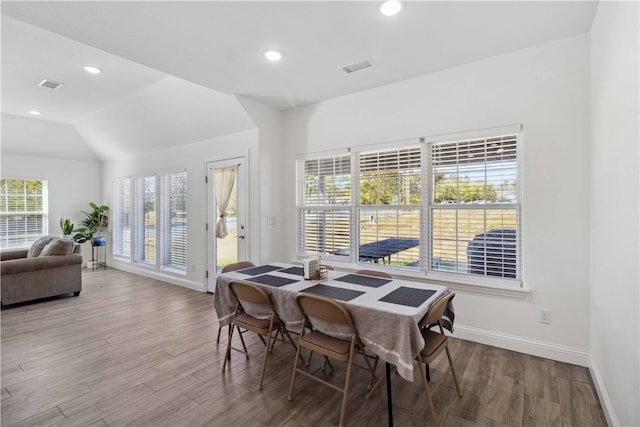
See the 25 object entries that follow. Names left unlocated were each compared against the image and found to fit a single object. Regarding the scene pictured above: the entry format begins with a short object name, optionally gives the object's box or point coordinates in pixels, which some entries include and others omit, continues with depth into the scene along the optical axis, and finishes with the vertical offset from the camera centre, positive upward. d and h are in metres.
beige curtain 4.86 +0.34
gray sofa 4.34 -0.90
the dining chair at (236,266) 3.22 -0.60
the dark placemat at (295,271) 3.05 -0.61
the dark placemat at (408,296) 2.13 -0.64
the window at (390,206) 3.56 +0.07
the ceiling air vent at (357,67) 3.14 +1.55
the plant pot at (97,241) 7.06 -0.66
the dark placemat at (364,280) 2.62 -0.63
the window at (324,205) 4.15 +0.10
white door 4.65 -0.01
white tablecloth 1.85 -0.72
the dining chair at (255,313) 2.43 -0.87
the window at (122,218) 6.95 -0.12
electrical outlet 2.81 -0.99
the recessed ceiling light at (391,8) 2.18 +1.51
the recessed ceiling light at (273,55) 2.88 +1.54
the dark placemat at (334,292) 2.26 -0.64
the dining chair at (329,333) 2.00 -0.88
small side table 7.13 -1.04
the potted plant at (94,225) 7.06 -0.29
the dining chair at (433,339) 1.97 -0.95
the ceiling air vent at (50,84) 4.16 +1.83
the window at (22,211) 6.39 +0.05
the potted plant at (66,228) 6.86 -0.34
